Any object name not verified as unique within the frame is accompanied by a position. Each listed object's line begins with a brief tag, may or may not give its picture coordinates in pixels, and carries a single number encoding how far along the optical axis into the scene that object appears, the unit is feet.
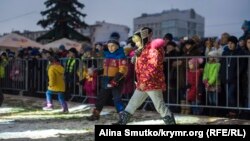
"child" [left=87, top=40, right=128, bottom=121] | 31.86
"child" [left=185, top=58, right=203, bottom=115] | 34.71
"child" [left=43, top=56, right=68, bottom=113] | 39.24
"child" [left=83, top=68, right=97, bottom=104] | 42.00
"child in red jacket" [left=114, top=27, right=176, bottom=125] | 26.53
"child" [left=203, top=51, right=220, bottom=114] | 33.47
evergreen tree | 159.53
